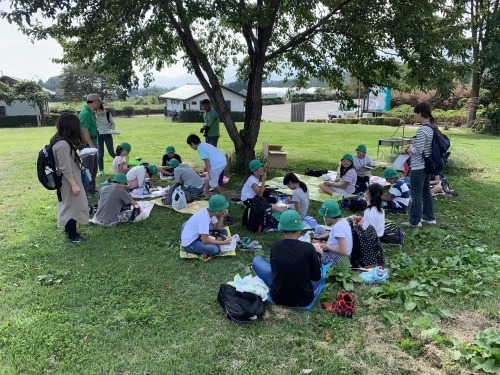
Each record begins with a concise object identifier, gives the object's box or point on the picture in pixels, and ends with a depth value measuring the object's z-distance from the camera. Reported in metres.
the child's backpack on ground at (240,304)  3.44
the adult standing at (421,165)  5.46
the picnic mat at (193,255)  4.80
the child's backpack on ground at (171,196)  7.01
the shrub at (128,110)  44.84
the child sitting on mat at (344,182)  7.49
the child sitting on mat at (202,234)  4.70
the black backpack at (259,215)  5.70
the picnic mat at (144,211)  6.03
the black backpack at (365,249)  4.49
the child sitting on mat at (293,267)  3.54
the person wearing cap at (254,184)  6.43
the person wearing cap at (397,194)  6.57
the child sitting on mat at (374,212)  4.89
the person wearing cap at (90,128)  7.11
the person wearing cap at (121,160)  8.26
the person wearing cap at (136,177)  7.87
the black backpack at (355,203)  6.75
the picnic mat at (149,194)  7.64
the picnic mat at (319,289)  3.69
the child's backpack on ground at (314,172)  9.70
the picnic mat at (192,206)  6.72
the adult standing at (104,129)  8.67
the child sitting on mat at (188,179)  7.49
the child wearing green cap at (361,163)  8.14
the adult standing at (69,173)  4.73
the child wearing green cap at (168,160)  9.13
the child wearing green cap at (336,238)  4.36
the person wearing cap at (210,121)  9.48
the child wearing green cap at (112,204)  5.91
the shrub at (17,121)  30.92
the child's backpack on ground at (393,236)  5.21
